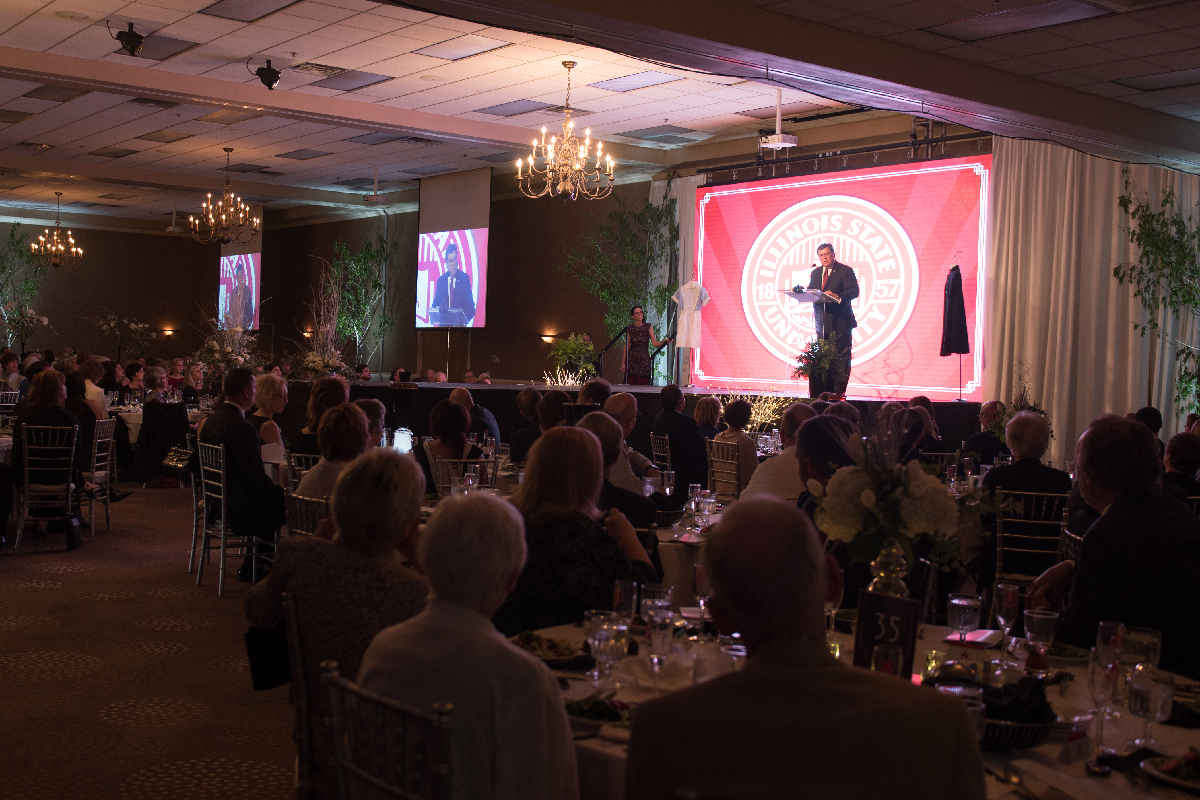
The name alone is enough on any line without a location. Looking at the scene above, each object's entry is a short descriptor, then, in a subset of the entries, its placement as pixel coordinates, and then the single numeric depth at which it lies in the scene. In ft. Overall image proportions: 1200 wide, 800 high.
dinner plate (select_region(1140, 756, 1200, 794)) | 5.99
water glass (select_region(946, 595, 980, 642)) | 8.98
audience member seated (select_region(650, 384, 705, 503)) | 23.54
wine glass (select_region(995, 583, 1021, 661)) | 9.21
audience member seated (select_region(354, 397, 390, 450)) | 19.12
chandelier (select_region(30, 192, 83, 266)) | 64.00
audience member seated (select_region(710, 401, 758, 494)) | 23.15
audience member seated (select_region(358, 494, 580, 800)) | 6.04
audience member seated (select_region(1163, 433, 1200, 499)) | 16.35
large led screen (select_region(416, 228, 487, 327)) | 56.49
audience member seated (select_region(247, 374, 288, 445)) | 22.29
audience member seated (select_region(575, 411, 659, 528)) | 13.76
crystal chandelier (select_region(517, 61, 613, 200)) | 34.12
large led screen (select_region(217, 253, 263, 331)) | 76.74
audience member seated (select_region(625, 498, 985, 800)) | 4.52
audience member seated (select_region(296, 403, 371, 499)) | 16.15
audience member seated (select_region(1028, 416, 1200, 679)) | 9.33
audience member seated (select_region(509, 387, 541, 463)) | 22.75
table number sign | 7.18
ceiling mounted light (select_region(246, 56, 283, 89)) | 34.71
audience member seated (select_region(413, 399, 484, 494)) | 19.03
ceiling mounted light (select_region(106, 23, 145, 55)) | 30.91
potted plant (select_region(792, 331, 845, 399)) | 37.78
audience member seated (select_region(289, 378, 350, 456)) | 20.49
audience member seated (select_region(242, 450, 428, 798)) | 7.98
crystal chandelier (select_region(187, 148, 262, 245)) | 49.03
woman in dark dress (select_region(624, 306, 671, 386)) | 45.96
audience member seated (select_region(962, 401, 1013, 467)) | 25.64
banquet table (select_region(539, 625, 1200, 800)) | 6.05
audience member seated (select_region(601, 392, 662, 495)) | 19.56
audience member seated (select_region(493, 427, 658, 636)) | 9.98
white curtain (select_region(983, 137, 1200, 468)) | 35.42
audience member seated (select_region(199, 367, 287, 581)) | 20.89
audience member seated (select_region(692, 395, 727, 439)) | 27.50
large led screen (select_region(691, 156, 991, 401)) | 38.88
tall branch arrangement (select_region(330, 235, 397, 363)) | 64.90
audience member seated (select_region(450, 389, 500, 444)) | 24.73
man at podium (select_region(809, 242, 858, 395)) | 38.75
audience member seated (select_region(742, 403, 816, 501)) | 16.23
